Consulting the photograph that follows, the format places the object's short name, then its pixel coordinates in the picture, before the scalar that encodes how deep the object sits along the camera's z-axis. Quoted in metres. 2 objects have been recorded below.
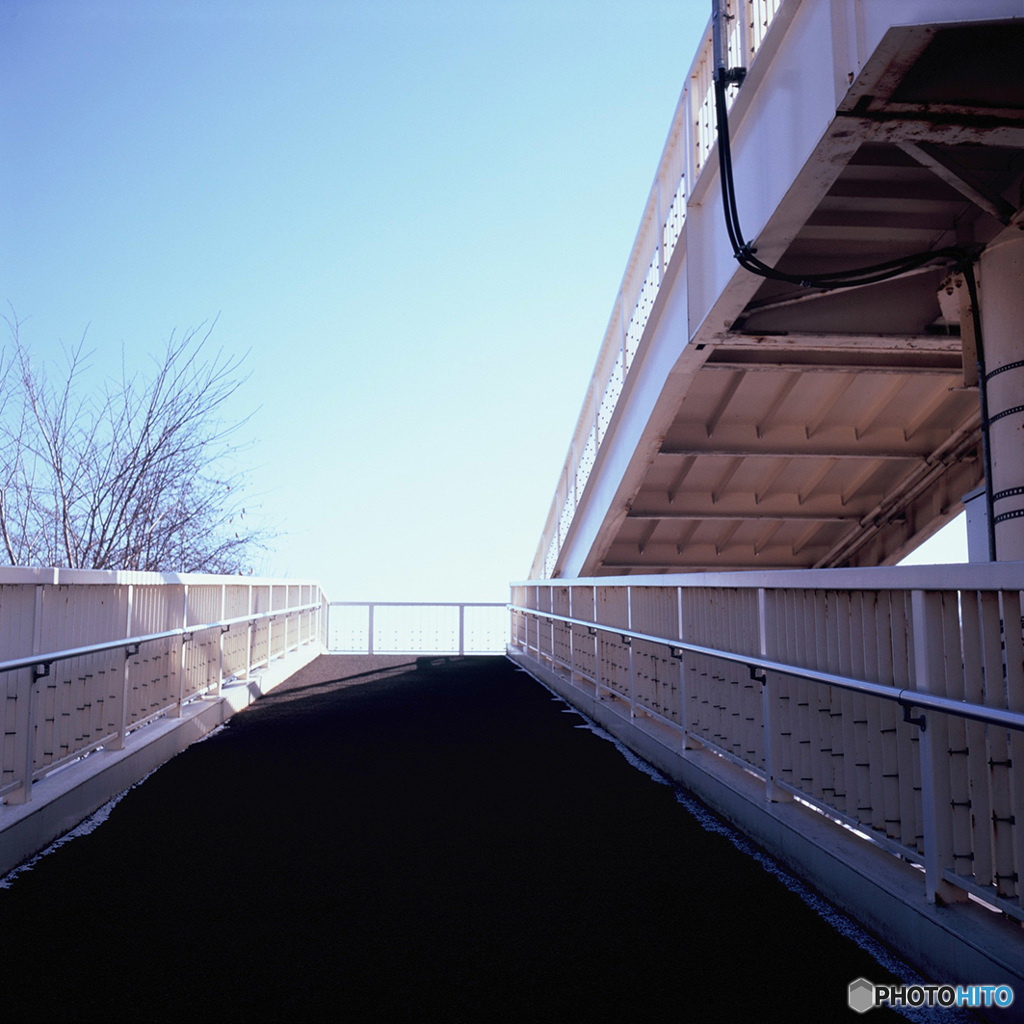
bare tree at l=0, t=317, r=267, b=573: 10.98
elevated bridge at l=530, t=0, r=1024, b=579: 4.81
